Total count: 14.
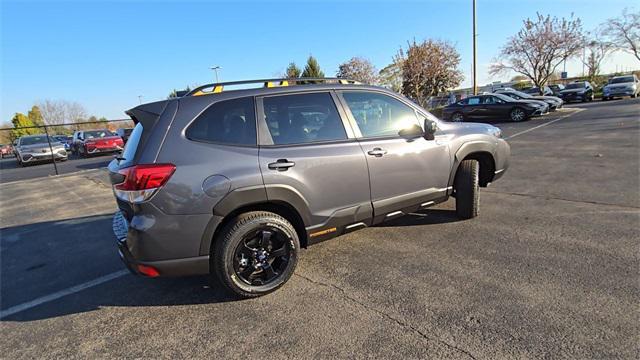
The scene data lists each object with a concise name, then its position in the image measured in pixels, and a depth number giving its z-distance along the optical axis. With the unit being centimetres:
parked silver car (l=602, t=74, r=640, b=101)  2694
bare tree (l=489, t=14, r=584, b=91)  3391
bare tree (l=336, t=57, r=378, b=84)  4085
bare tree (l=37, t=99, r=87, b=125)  6885
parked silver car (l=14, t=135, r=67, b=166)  1733
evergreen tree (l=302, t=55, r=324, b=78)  3975
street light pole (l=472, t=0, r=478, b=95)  2484
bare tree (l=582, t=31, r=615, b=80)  4538
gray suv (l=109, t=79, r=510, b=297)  279
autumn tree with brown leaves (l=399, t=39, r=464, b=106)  2928
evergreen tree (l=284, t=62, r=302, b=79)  4144
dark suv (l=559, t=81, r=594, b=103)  2936
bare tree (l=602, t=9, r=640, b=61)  4303
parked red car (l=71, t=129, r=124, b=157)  1859
